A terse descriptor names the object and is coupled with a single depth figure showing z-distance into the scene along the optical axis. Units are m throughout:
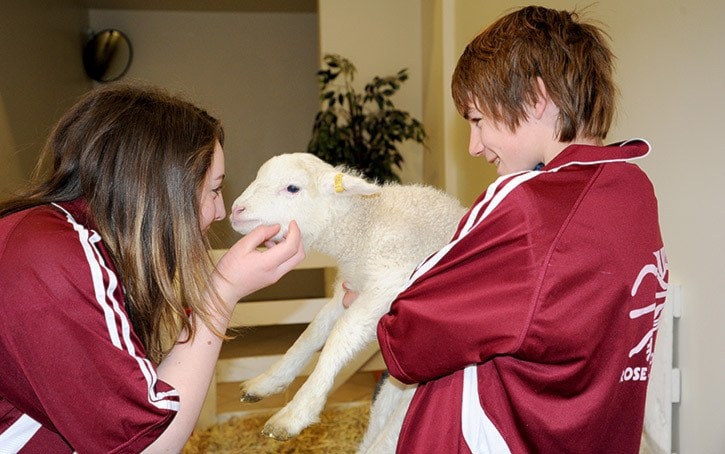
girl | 0.89
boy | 0.94
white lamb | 1.39
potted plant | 4.10
